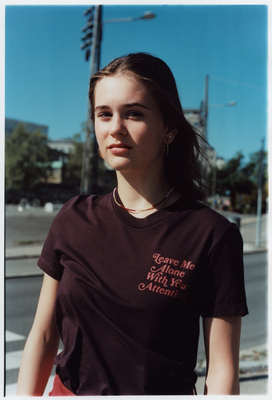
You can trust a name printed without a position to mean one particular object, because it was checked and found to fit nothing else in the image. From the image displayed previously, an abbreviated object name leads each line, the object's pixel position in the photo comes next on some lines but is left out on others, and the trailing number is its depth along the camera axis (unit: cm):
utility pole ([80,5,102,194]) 876
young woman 117
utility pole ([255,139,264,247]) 1456
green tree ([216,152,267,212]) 1521
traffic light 896
